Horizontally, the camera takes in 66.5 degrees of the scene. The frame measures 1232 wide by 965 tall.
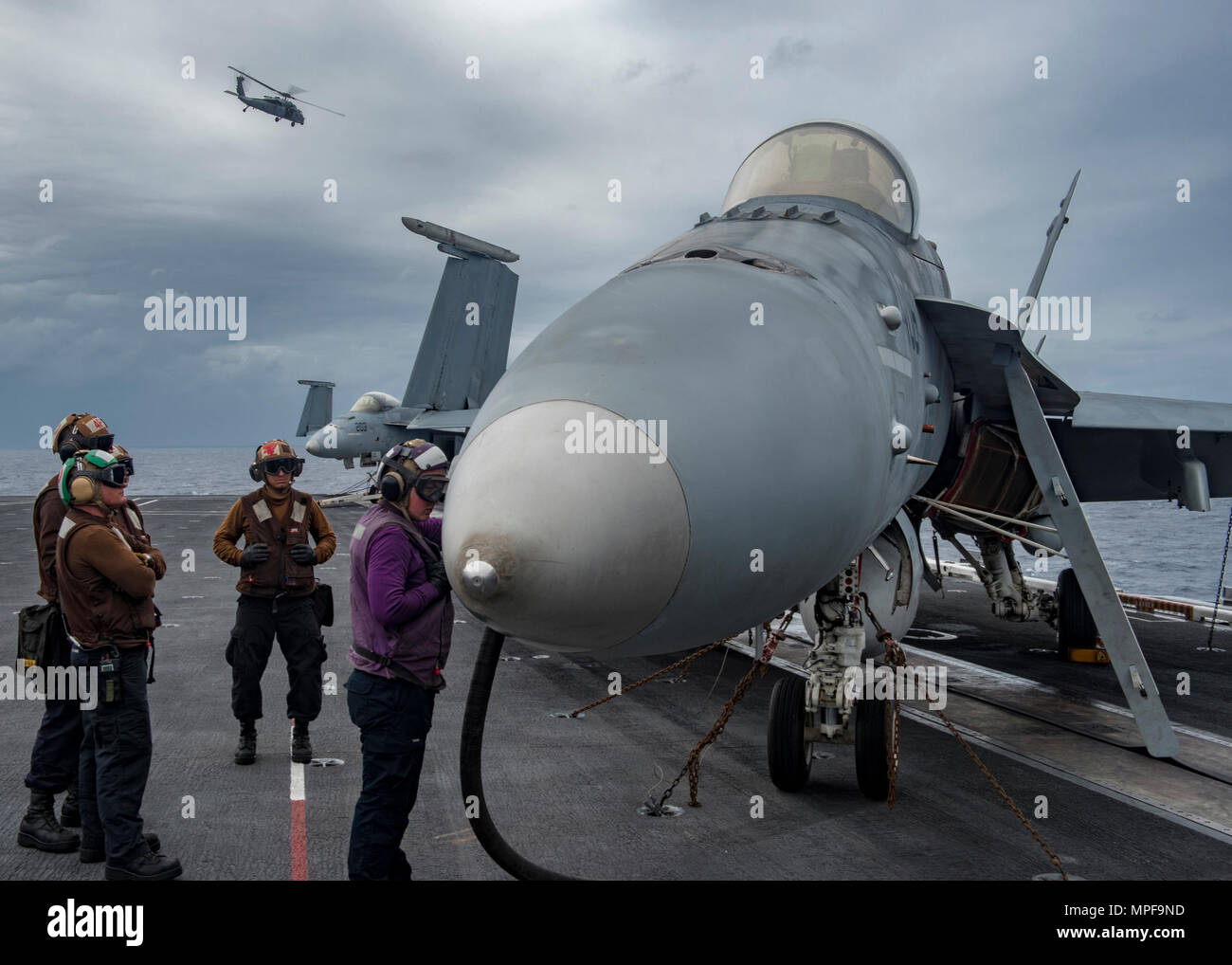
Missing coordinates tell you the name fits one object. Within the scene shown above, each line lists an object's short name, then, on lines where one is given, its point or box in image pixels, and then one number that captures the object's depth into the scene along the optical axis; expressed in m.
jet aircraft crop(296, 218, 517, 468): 30.41
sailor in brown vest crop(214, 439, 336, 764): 7.06
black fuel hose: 3.75
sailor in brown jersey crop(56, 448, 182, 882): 4.97
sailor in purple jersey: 4.32
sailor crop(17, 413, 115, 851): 5.47
